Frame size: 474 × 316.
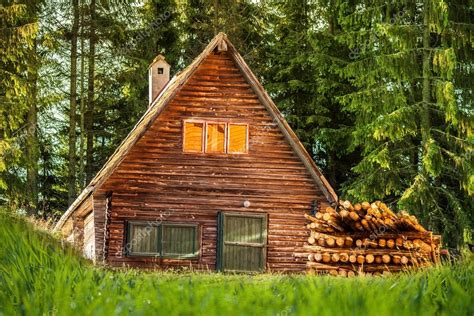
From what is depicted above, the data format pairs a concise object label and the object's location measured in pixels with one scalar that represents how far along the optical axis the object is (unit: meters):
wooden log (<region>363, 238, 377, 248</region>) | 17.89
